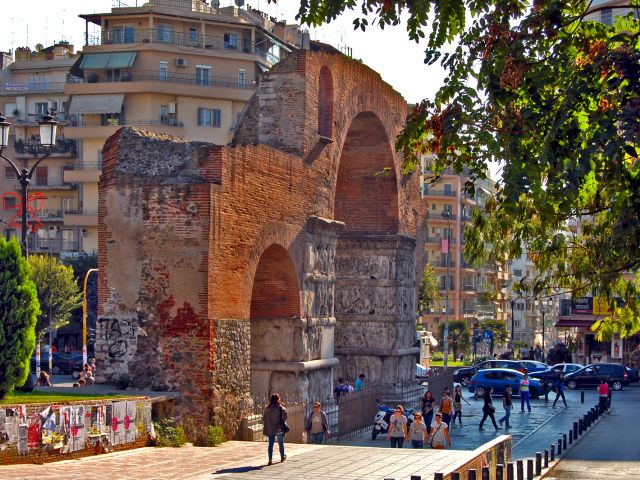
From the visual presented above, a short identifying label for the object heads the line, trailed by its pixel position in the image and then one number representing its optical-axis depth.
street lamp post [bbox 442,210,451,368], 53.89
